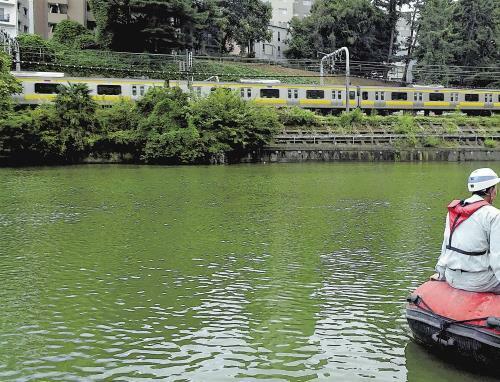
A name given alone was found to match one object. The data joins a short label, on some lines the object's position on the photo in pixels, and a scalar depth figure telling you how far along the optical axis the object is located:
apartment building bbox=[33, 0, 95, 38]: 71.31
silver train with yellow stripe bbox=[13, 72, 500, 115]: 42.75
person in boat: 5.96
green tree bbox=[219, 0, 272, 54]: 72.25
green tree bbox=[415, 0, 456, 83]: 65.30
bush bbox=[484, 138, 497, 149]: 43.20
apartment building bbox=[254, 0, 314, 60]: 90.56
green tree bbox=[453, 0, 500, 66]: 65.56
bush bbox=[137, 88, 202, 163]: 37.47
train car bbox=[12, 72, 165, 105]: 42.19
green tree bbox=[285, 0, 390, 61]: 71.44
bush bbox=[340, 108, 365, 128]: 44.88
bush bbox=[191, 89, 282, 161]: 39.03
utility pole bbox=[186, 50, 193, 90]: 42.29
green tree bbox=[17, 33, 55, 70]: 56.94
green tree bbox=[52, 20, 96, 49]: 63.75
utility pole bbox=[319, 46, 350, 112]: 44.72
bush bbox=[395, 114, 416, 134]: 43.72
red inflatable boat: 5.75
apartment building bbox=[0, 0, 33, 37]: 61.81
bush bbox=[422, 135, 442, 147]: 42.97
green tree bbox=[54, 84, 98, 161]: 36.72
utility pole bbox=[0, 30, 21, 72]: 42.39
